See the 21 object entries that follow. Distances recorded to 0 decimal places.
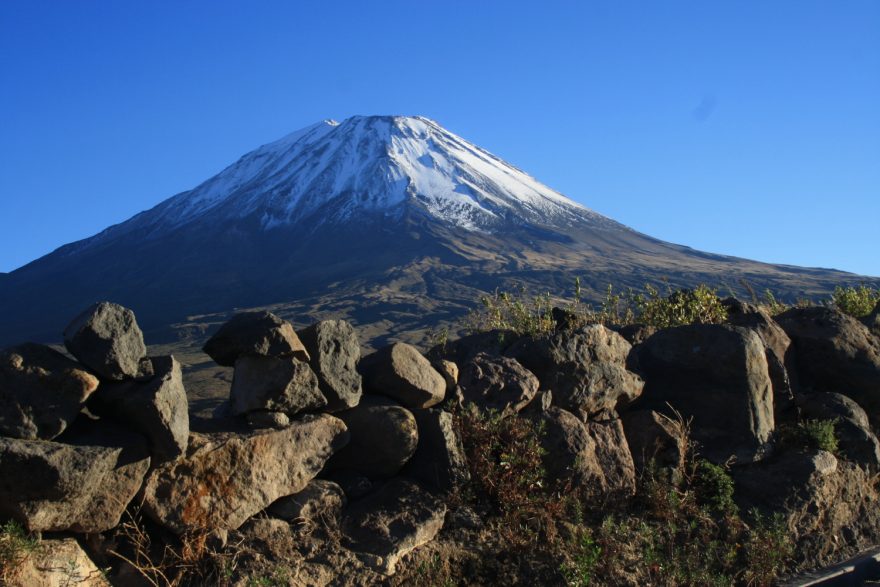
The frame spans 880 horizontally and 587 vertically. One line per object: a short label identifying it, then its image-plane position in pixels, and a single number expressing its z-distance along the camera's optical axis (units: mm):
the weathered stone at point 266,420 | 4844
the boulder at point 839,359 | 7480
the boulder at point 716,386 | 6516
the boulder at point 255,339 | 4891
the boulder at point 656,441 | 6227
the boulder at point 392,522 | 4742
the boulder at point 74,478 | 3779
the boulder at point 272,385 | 4859
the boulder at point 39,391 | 3938
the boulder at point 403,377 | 5480
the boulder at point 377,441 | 5273
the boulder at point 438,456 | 5363
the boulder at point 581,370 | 6250
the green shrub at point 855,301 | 9312
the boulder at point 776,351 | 7129
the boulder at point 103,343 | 4219
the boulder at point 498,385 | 5848
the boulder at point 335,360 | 5152
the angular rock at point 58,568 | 3715
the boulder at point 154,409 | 4188
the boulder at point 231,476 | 4359
